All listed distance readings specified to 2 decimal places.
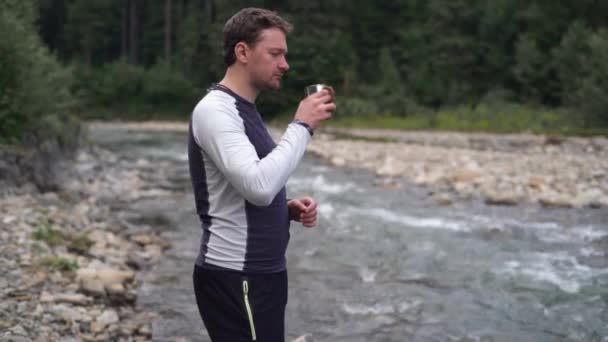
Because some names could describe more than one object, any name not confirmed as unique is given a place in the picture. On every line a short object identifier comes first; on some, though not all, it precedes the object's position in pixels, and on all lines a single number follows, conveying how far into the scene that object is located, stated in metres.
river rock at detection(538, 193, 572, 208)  10.81
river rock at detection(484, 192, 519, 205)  11.17
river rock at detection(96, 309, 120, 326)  5.25
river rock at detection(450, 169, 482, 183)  13.06
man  2.05
